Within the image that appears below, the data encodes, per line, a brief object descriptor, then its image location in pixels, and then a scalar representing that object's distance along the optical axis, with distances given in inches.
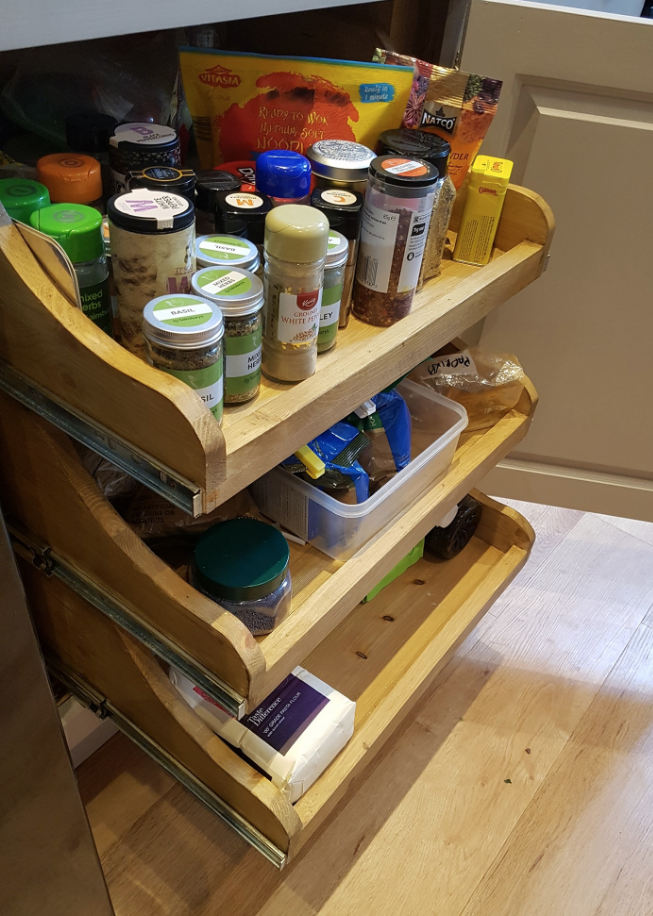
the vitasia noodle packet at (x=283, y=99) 31.4
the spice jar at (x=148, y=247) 23.2
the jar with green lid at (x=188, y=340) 22.0
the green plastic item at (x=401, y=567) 48.1
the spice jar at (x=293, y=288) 24.2
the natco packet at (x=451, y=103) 33.2
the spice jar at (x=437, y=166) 31.2
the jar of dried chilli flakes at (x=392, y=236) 27.9
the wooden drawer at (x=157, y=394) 21.2
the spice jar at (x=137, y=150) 27.1
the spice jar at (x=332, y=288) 27.1
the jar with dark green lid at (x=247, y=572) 30.4
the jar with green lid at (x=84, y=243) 23.6
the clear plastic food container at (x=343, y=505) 34.3
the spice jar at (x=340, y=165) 29.9
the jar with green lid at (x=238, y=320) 24.0
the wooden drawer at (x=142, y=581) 26.1
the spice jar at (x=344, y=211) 28.2
